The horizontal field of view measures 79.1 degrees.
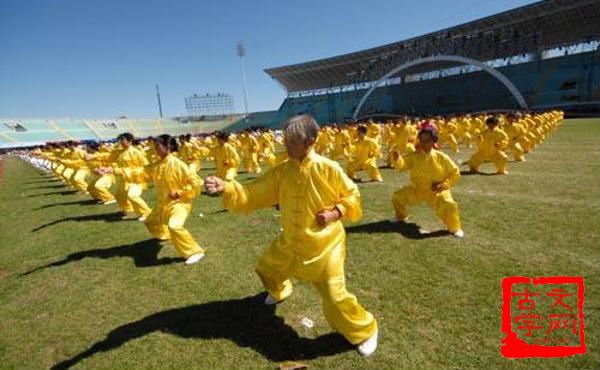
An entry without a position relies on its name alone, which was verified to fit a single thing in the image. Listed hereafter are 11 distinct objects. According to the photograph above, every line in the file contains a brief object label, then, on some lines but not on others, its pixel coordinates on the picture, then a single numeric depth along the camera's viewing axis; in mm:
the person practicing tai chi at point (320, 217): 2953
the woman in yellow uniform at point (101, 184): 10602
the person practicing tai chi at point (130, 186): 7711
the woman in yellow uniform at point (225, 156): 10945
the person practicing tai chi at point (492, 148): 10430
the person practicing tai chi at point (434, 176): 5547
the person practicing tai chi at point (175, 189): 5258
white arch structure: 41344
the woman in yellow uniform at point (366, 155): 10609
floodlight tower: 69562
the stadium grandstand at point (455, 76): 38562
